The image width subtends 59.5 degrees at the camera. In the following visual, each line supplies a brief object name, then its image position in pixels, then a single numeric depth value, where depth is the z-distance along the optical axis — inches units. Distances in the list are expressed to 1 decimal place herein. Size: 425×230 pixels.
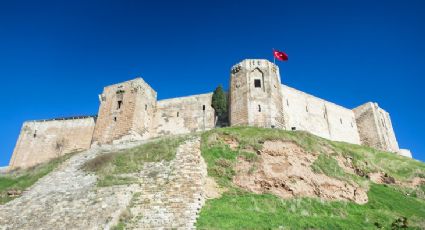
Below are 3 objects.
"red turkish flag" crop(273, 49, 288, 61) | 1333.7
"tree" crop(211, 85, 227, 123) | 1364.4
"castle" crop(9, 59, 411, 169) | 1213.7
